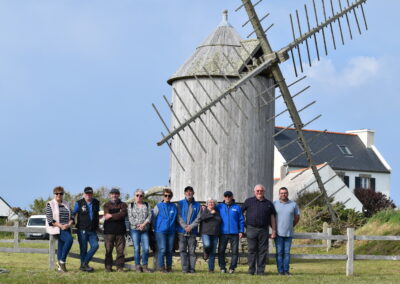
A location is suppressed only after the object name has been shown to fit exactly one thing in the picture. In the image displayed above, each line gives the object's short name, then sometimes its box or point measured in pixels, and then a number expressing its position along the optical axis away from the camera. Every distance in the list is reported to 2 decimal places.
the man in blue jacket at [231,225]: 17.67
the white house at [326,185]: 51.38
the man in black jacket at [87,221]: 16.83
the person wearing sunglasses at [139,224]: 17.08
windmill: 22.77
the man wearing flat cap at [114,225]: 16.92
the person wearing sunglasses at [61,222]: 16.69
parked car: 42.22
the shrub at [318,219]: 33.03
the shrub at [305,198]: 46.12
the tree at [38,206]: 53.89
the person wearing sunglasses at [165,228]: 17.28
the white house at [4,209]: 61.09
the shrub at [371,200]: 57.12
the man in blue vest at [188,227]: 17.52
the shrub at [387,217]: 27.99
